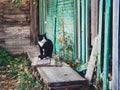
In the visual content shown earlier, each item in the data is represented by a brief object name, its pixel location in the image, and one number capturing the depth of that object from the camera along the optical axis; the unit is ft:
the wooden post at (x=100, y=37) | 9.65
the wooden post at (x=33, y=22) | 22.30
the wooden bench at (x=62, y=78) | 9.73
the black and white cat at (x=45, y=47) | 14.89
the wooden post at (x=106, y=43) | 9.10
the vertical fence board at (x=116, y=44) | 8.39
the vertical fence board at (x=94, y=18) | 10.28
